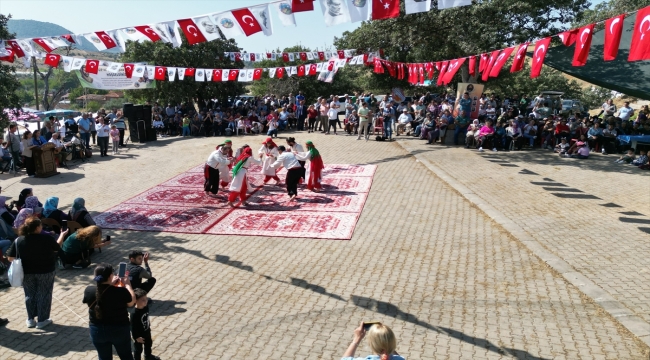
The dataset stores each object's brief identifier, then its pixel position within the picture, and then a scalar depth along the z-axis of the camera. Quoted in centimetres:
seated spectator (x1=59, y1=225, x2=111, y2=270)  828
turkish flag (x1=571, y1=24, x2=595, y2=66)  1088
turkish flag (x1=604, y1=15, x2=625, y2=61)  960
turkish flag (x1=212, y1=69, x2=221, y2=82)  2271
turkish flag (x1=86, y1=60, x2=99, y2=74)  1938
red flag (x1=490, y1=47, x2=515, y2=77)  1470
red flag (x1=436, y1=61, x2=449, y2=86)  1837
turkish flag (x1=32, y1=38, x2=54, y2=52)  1517
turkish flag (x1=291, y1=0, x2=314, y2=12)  1145
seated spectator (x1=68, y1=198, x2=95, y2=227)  880
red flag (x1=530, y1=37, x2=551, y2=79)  1262
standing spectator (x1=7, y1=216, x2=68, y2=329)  625
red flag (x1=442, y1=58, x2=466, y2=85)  1744
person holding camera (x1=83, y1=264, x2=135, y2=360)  490
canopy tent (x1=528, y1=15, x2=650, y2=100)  1509
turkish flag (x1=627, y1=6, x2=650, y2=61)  861
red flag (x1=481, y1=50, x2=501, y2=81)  1515
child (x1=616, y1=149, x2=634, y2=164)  1719
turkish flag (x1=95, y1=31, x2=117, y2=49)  1482
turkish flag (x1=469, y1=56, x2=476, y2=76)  1635
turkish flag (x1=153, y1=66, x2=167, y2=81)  2120
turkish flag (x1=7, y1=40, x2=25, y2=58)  1428
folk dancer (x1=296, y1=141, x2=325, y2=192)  1320
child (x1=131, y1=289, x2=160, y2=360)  545
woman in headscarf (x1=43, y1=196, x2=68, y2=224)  897
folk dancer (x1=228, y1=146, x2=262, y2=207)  1213
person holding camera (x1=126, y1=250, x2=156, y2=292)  595
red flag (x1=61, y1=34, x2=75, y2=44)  1589
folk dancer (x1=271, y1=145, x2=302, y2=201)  1263
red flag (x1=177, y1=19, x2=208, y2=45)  1307
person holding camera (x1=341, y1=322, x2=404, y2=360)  382
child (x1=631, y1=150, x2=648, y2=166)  1645
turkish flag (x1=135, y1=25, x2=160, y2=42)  1407
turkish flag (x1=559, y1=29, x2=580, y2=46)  1162
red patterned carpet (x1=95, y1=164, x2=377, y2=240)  1062
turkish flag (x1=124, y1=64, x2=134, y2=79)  2020
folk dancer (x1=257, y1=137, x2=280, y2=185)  1388
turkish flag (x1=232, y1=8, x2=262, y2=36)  1228
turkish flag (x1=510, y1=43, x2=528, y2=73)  1411
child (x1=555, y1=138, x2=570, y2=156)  1869
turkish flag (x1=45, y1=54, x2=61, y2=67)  1753
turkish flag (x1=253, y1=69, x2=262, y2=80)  2359
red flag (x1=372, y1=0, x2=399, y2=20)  1136
